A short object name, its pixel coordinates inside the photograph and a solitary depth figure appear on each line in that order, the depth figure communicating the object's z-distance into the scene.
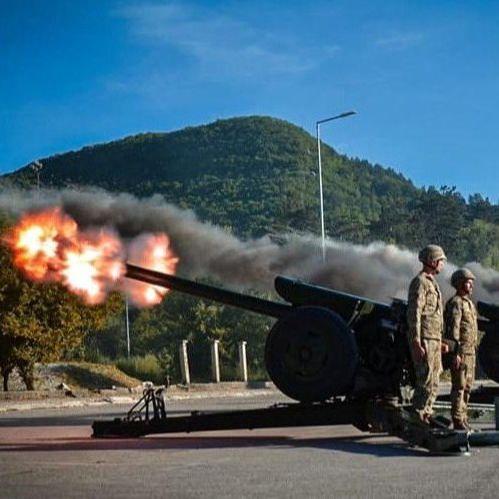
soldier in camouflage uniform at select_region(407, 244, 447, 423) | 13.05
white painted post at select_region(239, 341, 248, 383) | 41.91
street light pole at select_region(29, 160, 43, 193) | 34.62
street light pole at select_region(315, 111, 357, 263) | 31.20
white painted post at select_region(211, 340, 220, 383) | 40.06
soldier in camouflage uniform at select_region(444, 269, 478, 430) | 13.84
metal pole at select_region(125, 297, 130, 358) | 51.62
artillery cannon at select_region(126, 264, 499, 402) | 14.11
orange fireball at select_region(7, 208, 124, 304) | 17.25
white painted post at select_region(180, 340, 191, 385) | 39.00
